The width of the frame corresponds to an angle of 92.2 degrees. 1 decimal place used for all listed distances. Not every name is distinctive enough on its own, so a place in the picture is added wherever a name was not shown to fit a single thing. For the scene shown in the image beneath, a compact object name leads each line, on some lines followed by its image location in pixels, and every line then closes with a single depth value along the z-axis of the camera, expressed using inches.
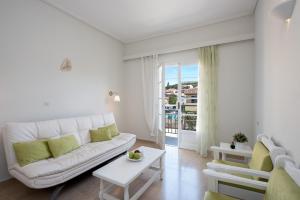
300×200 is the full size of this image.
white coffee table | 63.3
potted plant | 91.7
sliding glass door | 143.1
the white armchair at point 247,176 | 49.6
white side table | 77.7
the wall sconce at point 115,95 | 154.9
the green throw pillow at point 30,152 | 74.0
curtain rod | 117.4
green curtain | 128.0
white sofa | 67.6
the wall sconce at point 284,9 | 43.7
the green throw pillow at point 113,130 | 125.0
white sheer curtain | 159.8
